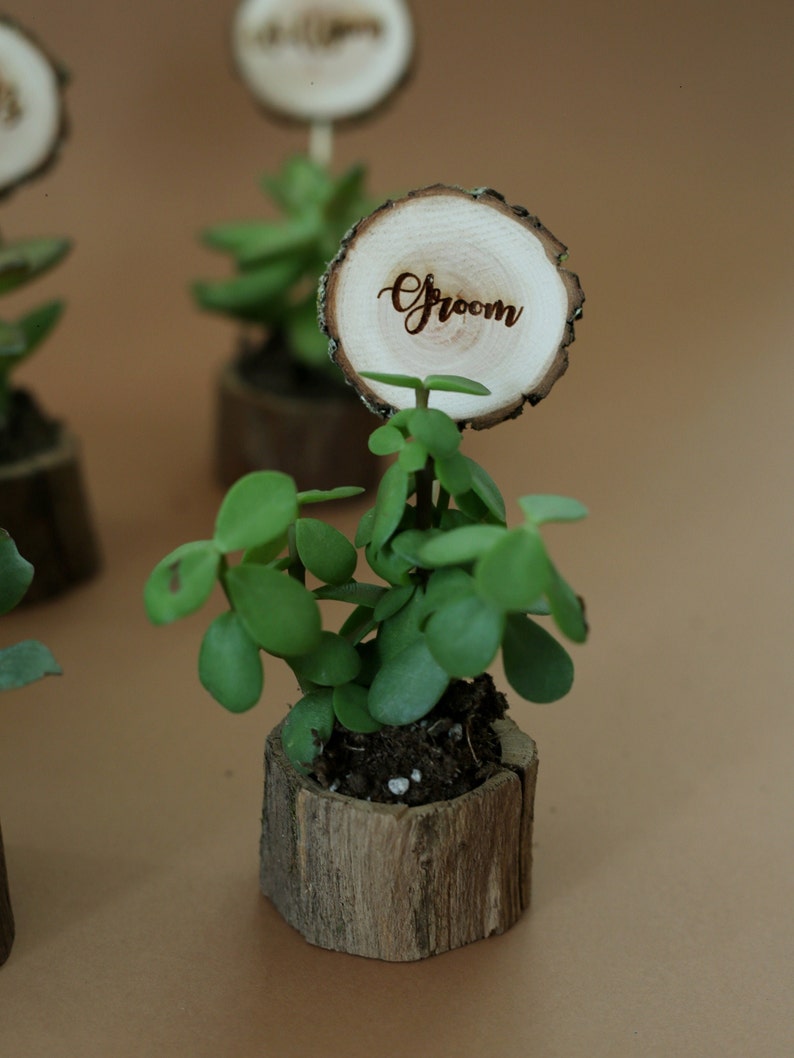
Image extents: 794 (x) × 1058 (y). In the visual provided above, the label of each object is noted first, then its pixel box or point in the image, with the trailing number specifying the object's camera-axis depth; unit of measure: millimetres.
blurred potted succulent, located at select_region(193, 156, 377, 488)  663
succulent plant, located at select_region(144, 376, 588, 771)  430
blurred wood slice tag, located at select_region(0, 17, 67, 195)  588
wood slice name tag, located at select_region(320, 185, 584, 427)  452
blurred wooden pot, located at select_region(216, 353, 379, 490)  676
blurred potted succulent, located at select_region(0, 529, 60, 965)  439
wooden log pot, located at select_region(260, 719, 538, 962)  456
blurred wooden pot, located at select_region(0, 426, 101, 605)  598
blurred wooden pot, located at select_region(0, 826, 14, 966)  465
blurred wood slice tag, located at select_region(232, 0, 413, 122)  672
